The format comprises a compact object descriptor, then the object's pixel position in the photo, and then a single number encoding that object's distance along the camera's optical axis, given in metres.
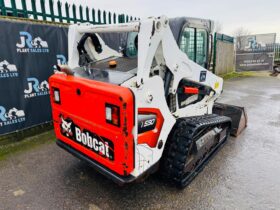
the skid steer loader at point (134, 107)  1.87
